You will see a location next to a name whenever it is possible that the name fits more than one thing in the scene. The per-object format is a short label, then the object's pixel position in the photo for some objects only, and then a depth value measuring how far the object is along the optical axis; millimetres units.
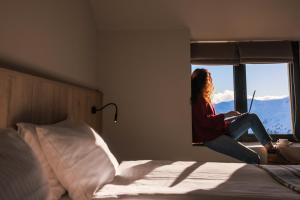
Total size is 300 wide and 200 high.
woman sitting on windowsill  2469
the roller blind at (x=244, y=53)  2928
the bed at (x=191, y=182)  1071
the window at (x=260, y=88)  3025
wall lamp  2361
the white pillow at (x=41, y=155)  1107
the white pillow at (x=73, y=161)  1111
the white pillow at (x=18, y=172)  662
